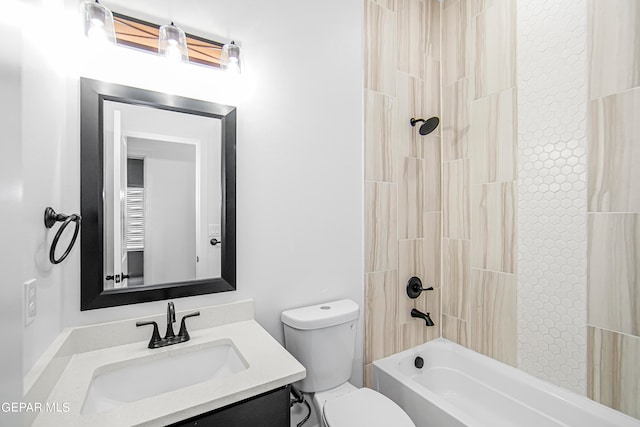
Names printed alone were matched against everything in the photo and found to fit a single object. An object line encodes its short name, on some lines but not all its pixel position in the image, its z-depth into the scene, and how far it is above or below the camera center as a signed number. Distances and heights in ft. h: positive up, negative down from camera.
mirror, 3.57 +0.20
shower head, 5.82 +1.74
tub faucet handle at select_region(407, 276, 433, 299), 6.19 -1.59
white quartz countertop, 2.43 -1.68
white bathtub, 4.42 -3.10
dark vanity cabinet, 2.69 -1.93
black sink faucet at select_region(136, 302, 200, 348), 3.62 -1.55
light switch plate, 2.53 -0.80
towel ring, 2.94 -0.10
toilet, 4.16 -2.33
